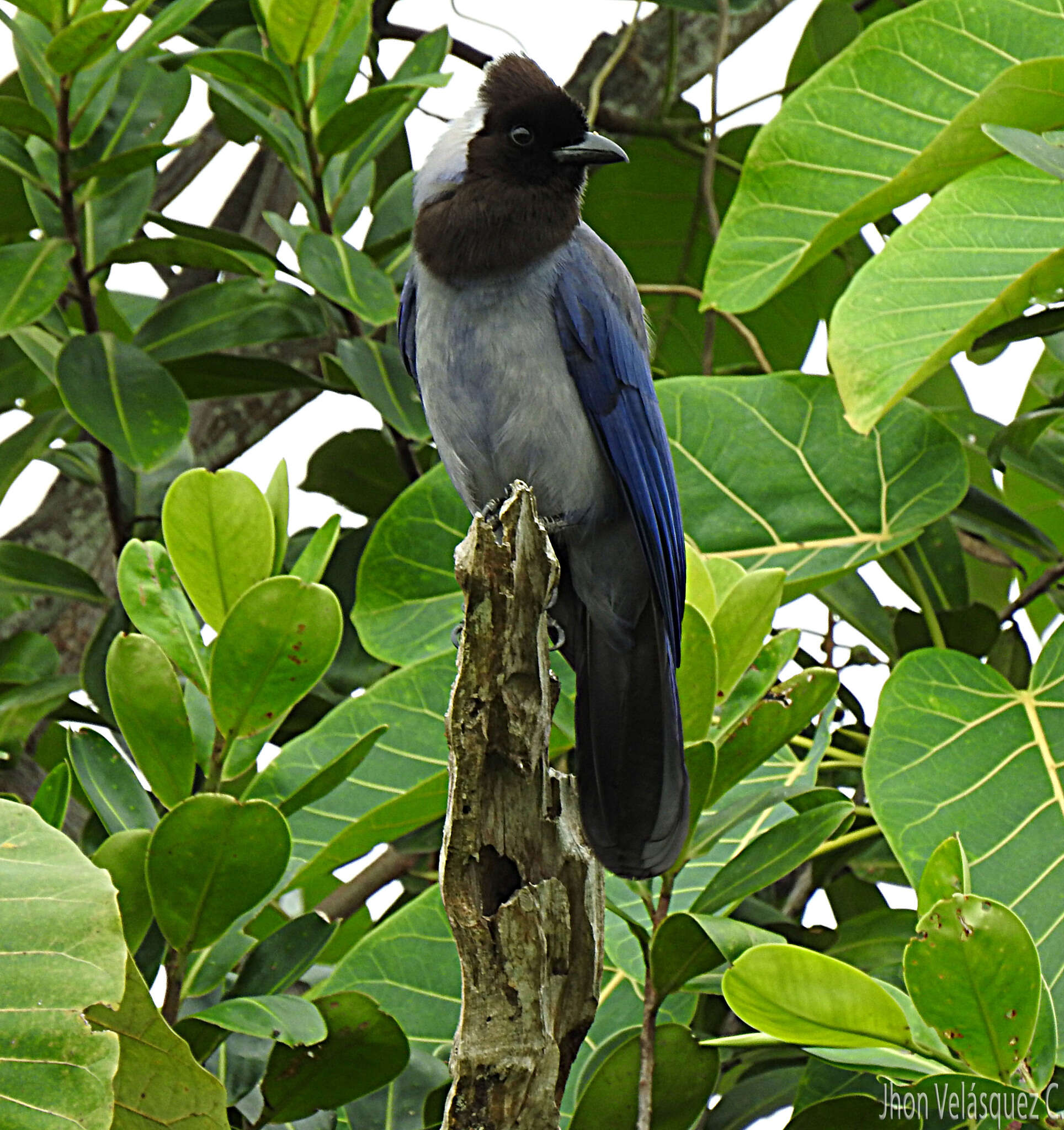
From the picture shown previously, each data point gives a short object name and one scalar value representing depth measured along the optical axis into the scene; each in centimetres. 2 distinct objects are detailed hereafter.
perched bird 911
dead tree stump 896
